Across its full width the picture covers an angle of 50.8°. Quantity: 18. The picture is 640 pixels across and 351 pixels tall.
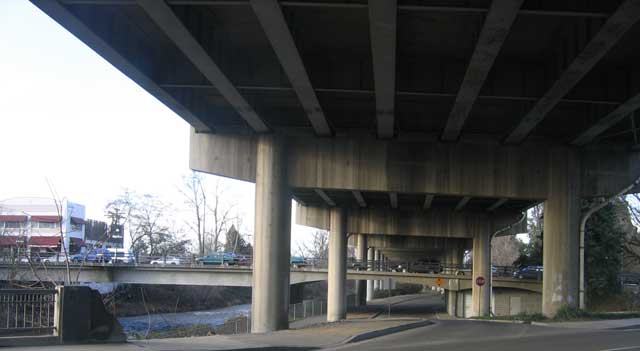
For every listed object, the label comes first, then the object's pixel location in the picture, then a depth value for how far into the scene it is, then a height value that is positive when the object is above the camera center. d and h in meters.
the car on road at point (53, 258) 56.82 -2.13
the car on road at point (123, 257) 58.94 -2.00
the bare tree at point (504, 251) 138.50 -1.83
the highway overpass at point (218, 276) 53.81 -3.28
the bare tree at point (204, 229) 89.31 +0.98
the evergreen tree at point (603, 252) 44.56 -0.54
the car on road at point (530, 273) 56.22 -2.57
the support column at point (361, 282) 72.38 -5.08
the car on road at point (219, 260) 63.56 -2.18
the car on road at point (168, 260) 63.21 -2.40
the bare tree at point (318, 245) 123.91 -1.21
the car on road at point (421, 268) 66.69 -2.76
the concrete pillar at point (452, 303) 66.88 -6.18
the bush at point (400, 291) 116.88 -9.78
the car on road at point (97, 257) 56.86 -1.94
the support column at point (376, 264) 68.25 -2.78
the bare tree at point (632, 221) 47.62 +1.75
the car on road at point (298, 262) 69.80 -2.48
